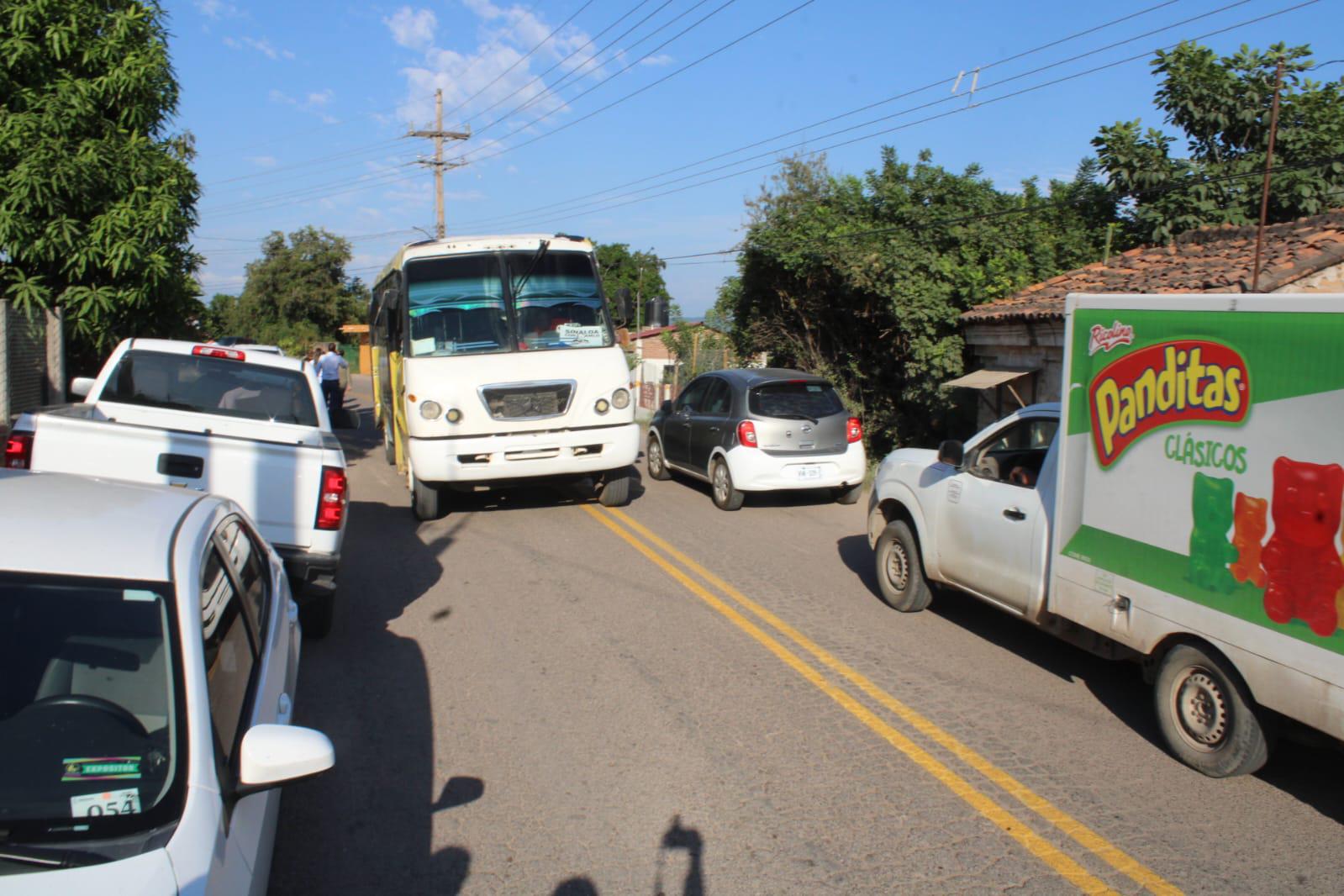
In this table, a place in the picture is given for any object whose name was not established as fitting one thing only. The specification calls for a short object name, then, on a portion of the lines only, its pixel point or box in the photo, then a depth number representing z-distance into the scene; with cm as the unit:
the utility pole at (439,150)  3997
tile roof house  1195
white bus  1100
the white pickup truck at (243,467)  630
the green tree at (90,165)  1160
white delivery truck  426
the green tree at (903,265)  1655
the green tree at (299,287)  5691
